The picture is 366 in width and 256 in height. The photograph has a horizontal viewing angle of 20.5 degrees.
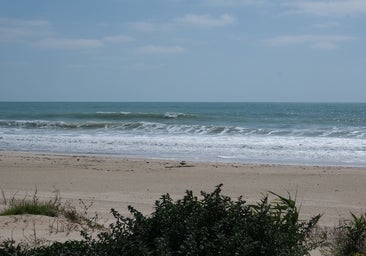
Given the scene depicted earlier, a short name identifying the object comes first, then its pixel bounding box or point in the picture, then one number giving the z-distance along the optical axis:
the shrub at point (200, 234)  6.63
